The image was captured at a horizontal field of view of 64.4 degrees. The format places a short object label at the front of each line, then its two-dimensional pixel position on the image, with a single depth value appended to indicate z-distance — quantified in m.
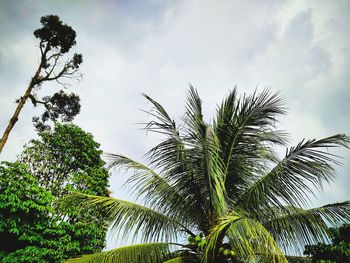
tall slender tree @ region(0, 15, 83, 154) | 11.70
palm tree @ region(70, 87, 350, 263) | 4.77
